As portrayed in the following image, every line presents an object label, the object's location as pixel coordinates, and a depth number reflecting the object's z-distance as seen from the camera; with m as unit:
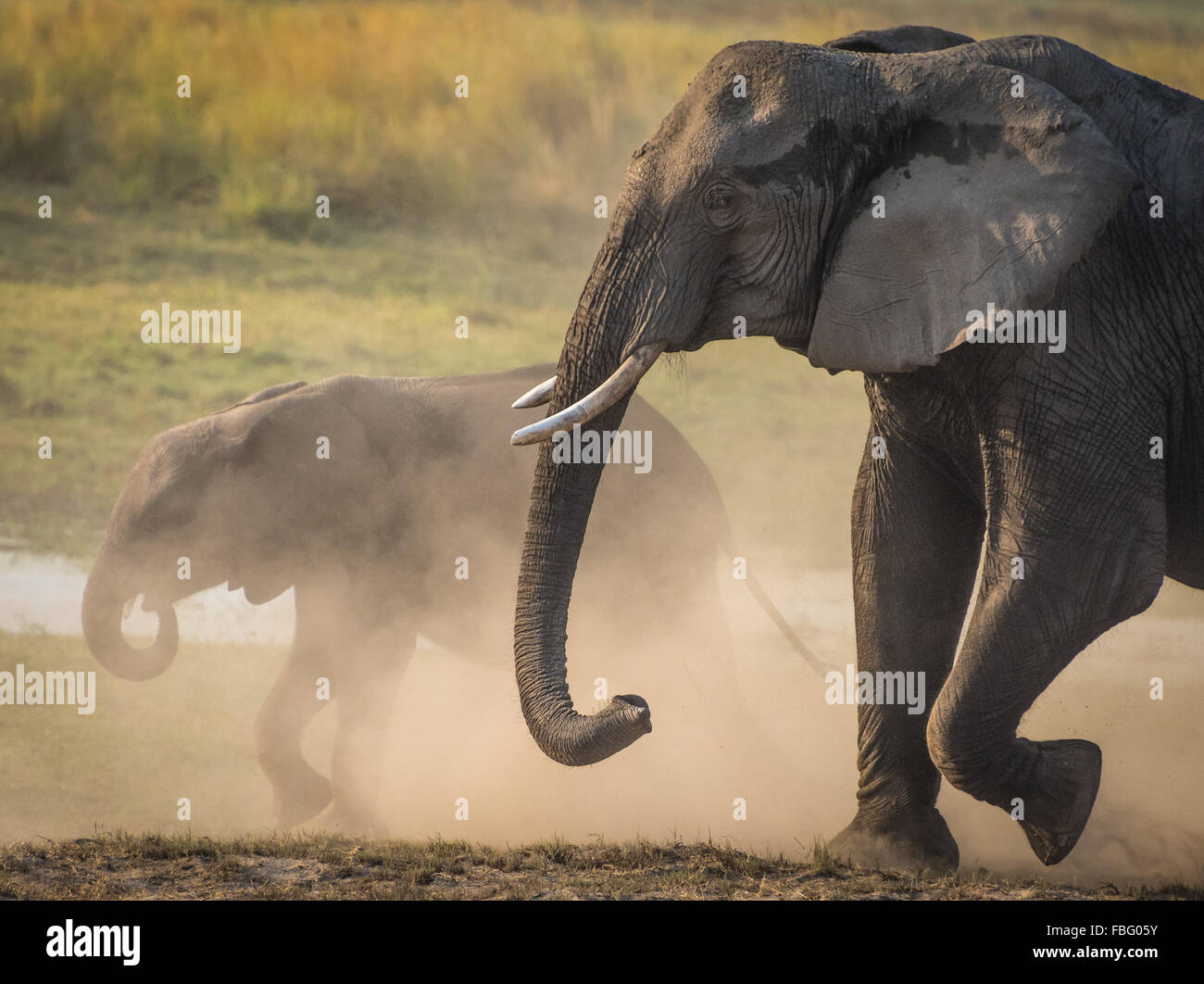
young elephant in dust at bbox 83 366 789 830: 18.25
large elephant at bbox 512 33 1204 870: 10.16
